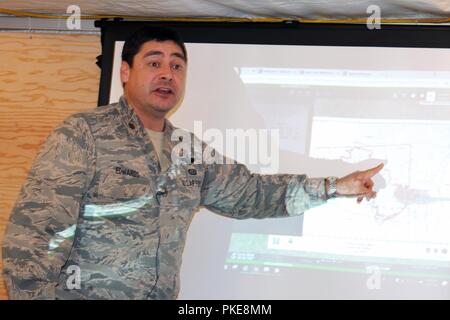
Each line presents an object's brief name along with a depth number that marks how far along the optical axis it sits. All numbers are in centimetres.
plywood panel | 296
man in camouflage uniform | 198
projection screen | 248
